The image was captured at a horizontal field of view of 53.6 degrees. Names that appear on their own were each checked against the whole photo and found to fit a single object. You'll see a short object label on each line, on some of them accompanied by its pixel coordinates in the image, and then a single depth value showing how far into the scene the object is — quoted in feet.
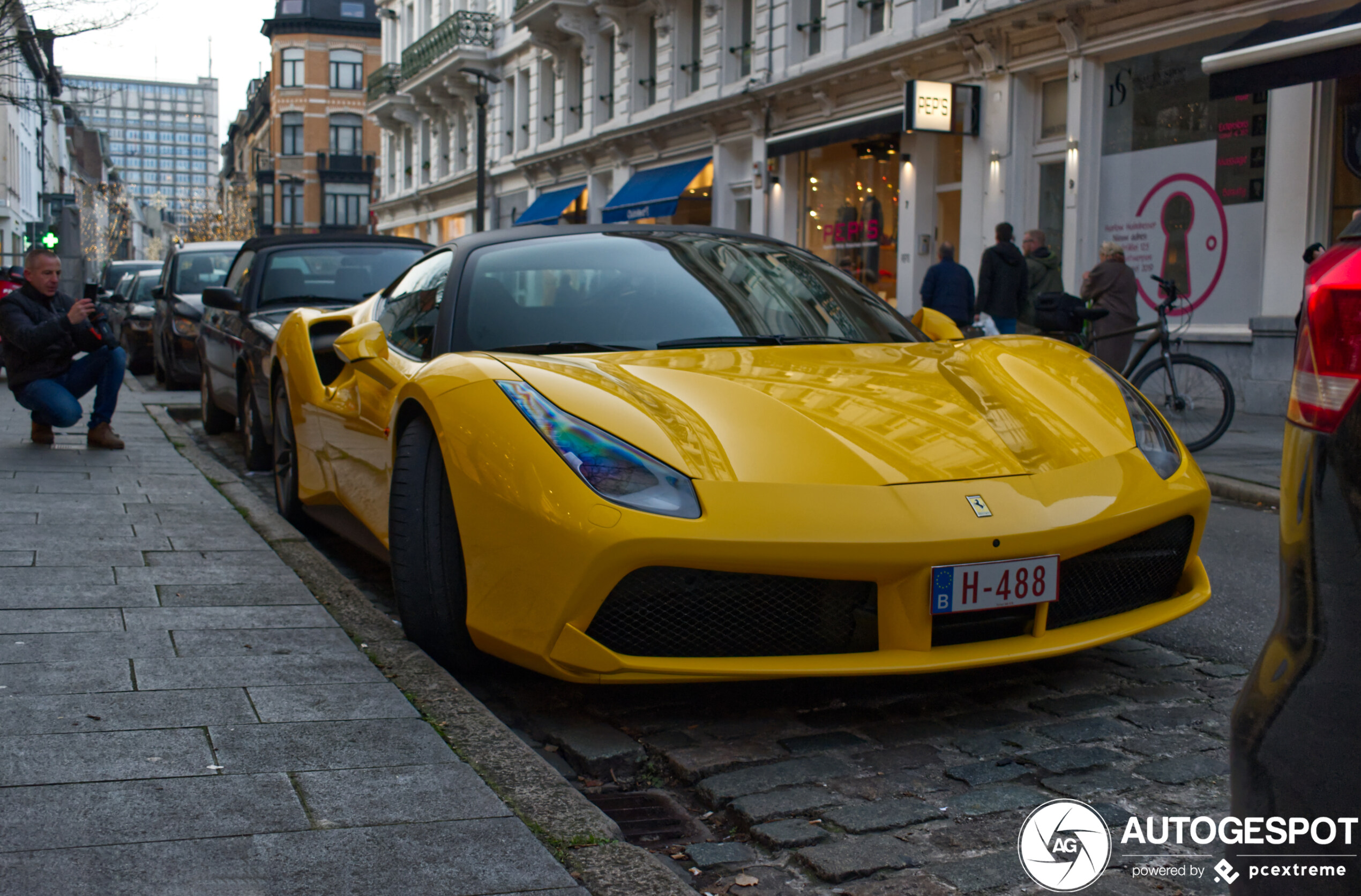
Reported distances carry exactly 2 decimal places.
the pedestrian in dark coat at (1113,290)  38.91
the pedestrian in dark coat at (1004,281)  44.16
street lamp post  82.53
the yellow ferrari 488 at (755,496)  10.00
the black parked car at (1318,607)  4.52
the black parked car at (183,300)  47.34
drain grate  8.96
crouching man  27.84
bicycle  29.71
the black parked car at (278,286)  27.76
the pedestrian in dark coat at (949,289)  45.44
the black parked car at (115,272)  88.89
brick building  245.24
